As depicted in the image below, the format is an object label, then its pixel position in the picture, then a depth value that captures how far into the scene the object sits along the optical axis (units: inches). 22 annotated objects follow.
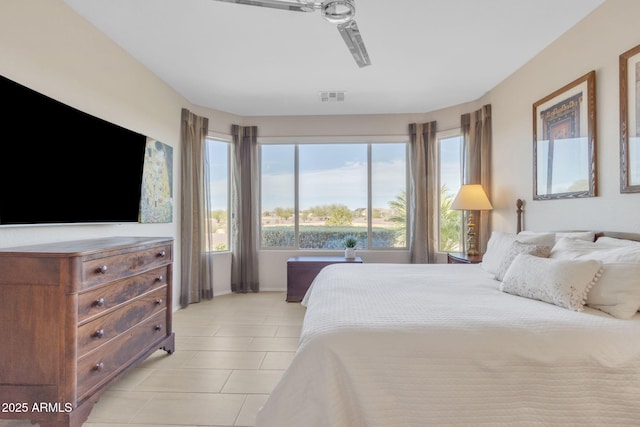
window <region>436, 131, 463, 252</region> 177.3
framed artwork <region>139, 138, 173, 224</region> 125.8
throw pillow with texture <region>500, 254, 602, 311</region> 62.7
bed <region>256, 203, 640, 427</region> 47.2
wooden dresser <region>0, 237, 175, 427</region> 62.2
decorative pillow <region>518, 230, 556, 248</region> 93.5
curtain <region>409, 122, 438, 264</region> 179.2
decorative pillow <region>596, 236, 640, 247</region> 73.2
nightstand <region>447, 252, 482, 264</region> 137.0
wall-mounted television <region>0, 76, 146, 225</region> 69.2
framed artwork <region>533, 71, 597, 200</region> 94.7
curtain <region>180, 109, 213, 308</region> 161.3
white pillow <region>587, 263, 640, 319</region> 58.3
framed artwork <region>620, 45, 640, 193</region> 79.6
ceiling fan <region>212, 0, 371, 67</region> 66.1
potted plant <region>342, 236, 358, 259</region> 178.7
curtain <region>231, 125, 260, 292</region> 186.9
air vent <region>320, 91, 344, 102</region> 155.3
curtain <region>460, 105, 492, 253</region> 156.3
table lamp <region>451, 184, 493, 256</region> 144.7
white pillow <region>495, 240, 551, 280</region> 82.9
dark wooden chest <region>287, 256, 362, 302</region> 170.2
